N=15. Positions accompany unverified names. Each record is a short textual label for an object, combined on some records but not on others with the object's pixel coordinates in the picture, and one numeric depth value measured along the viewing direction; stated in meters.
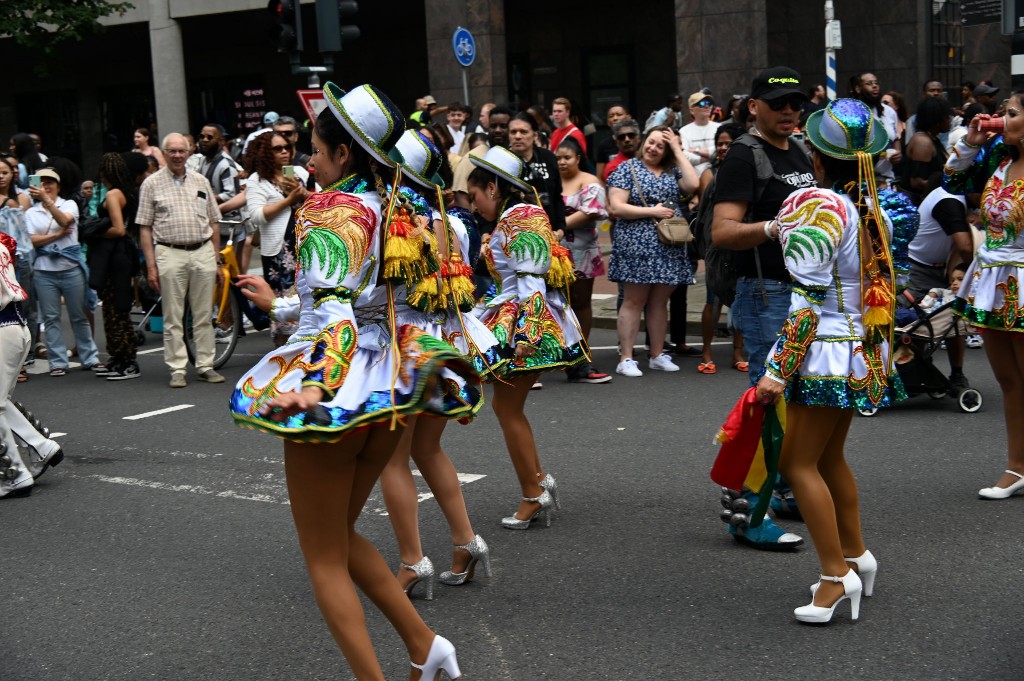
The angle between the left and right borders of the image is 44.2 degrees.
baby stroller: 8.32
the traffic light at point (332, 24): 13.23
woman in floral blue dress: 10.09
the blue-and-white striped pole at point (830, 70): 15.35
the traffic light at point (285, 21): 13.10
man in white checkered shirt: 10.15
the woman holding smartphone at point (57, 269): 11.10
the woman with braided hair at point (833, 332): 4.57
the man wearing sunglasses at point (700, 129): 14.22
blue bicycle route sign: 17.06
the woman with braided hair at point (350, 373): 3.60
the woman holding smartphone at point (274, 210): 10.27
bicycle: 11.31
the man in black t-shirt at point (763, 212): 5.26
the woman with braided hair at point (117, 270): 10.95
